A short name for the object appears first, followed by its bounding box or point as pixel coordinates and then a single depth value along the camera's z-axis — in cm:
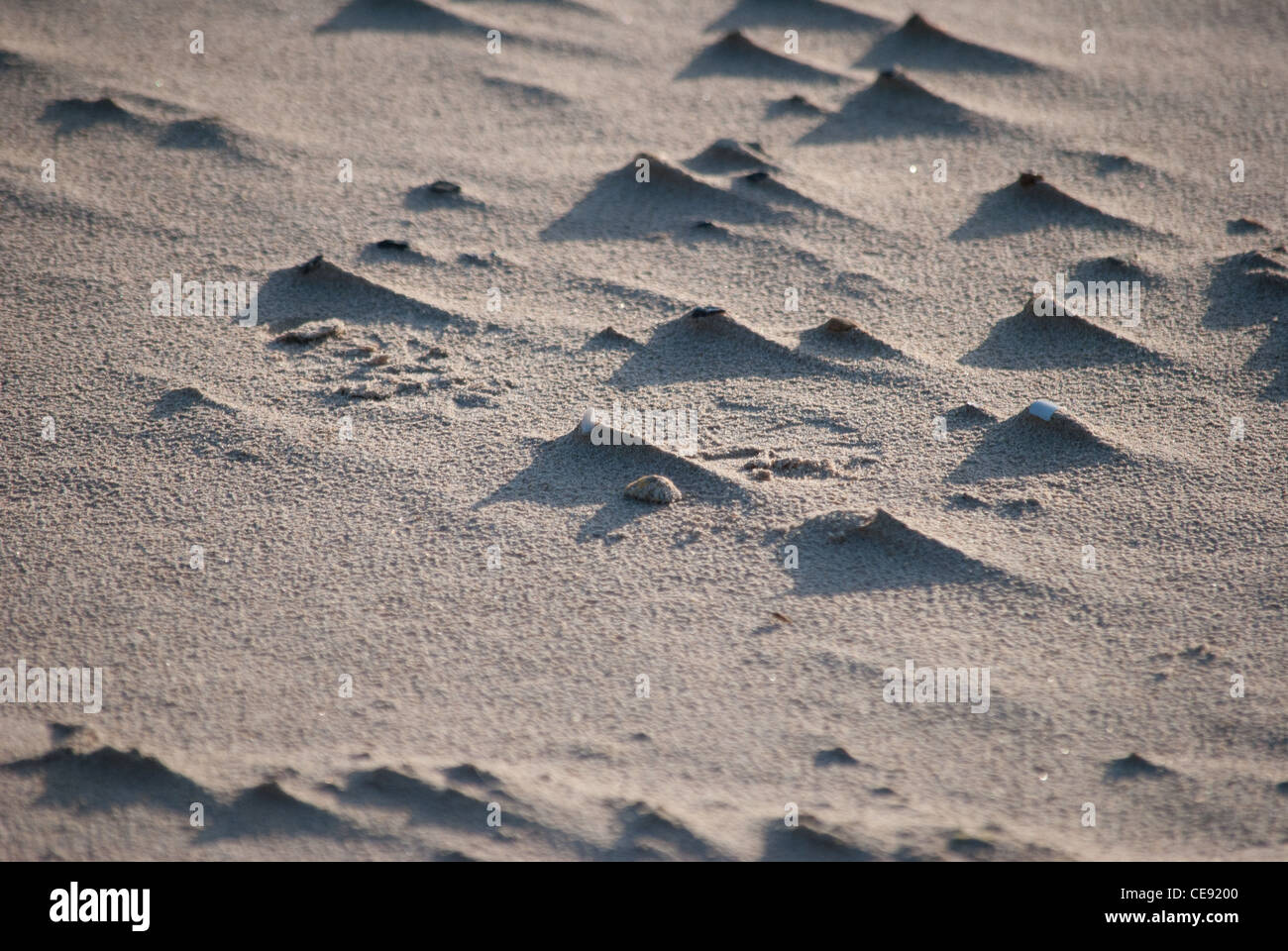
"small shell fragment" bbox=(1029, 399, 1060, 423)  496
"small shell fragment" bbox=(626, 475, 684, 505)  461
